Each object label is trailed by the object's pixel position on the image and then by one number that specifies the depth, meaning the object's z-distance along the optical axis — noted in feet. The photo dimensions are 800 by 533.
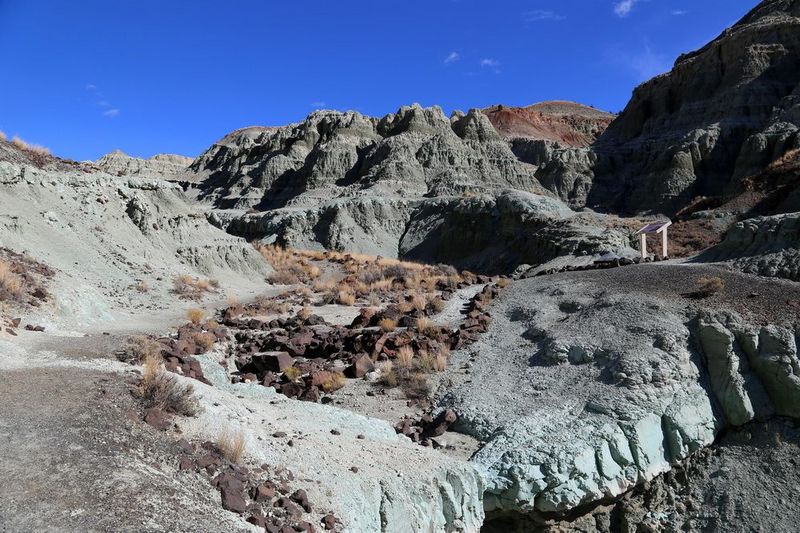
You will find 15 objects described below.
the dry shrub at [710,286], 39.52
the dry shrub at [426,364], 40.93
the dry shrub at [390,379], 39.32
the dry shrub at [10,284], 37.37
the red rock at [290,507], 19.06
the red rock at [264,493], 19.16
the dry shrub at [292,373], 40.34
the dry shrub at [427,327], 48.88
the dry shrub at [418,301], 61.21
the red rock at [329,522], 19.46
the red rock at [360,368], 41.52
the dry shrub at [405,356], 41.84
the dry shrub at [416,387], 37.86
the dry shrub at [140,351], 29.84
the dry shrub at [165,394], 22.47
